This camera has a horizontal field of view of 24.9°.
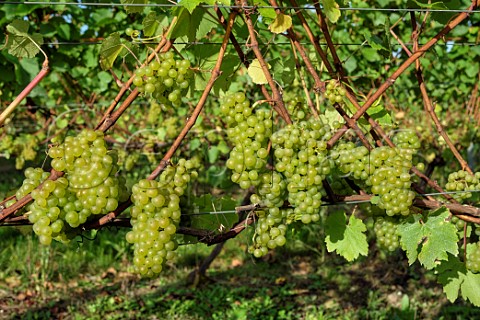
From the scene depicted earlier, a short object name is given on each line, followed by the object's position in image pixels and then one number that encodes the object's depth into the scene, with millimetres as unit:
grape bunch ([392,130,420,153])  1808
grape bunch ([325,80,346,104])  1742
